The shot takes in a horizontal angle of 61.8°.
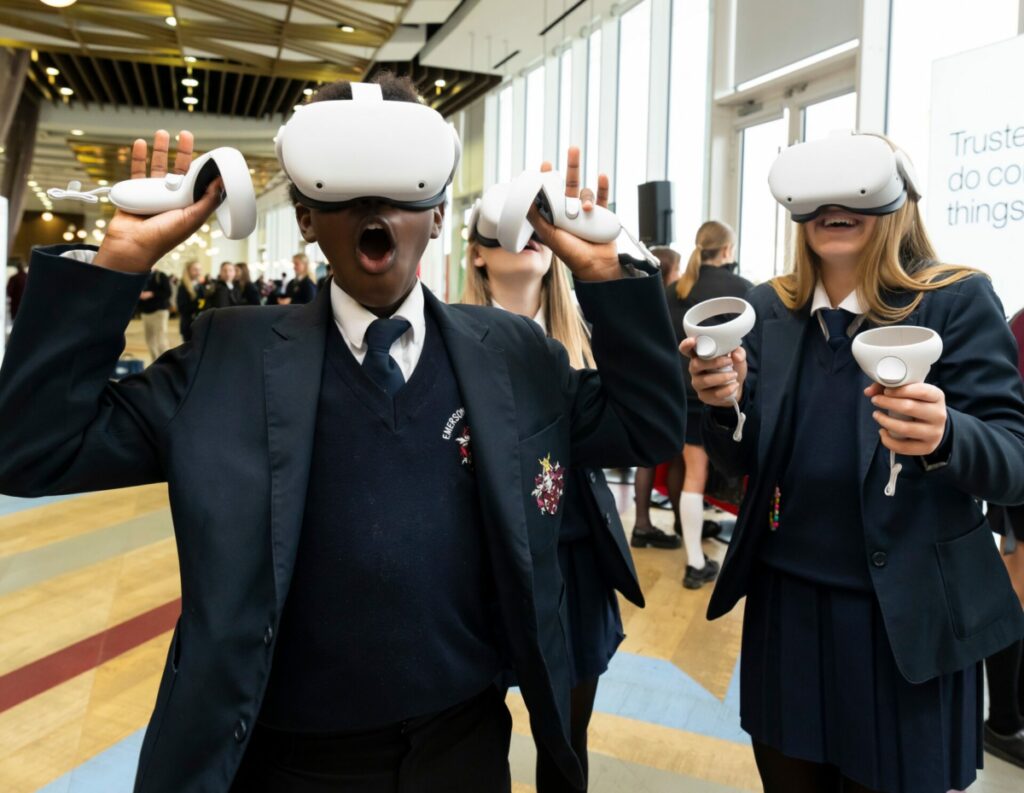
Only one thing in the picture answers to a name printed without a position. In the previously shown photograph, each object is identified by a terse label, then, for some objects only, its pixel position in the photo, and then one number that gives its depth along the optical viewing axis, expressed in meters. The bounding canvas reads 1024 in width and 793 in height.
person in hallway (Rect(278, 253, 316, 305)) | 9.48
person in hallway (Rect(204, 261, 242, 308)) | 10.67
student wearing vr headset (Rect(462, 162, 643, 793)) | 1.64
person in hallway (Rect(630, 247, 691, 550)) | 4.23
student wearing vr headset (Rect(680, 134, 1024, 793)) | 1.32
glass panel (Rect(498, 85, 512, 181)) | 11.79
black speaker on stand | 6.25
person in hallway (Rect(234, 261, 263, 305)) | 10.90
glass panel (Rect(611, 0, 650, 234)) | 7.96
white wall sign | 2.95
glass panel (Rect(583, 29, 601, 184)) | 8.88
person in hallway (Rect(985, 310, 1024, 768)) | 2.24
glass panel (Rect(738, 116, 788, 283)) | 6.08
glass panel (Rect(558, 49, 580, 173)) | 9.63
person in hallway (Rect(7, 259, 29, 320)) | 10.27
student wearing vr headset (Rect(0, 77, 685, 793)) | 0.94
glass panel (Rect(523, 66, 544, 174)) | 10.95
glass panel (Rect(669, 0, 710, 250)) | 6.85
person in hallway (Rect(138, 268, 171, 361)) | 10.79
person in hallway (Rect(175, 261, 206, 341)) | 11.14
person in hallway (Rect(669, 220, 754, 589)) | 3.79
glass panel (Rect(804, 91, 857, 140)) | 5.37
